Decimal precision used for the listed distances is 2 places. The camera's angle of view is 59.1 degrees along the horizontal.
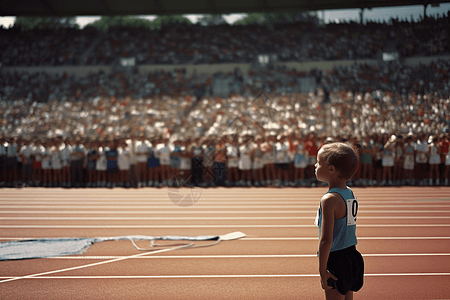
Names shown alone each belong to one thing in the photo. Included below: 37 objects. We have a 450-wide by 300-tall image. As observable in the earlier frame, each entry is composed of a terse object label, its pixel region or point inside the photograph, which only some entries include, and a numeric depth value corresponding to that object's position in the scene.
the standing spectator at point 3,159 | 13.20
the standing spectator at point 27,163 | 13.17
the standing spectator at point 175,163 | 12.57
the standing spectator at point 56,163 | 13.03
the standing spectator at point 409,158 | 12.49
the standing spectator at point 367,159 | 12.48
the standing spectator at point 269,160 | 12.71
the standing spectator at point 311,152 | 12.63
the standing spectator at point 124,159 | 12.77
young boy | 2.15
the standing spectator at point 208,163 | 12.52
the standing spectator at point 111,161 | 12.82
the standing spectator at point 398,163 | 12.72
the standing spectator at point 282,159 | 12.66
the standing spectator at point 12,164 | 13.20
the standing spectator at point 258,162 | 12.66
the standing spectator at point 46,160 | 13.14
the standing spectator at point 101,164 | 12.85
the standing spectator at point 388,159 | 12.45
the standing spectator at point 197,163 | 12.57
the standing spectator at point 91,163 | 12.88
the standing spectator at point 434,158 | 12.51
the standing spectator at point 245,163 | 12.67
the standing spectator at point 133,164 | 12.90
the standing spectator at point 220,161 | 12.37
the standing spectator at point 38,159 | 13.17
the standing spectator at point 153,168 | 12.75
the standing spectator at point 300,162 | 12.60
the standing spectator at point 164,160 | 12.62
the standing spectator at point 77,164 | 12.93
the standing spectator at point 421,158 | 12.64
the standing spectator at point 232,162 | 12.66
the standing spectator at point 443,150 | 12.47
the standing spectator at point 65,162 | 13.12
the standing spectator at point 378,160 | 12.71
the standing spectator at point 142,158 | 12.76
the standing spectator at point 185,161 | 12.52
